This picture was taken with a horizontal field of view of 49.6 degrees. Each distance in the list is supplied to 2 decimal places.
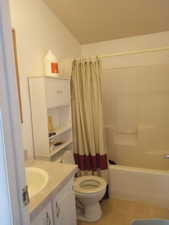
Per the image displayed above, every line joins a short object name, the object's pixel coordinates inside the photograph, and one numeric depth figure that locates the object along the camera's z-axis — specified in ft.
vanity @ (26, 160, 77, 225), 3.59
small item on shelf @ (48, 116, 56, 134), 6.83
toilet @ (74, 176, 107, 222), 6.16
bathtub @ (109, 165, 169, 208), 7.08
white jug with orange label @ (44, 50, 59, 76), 6.72
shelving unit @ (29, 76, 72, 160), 6.05
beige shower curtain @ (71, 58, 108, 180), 7.41
